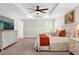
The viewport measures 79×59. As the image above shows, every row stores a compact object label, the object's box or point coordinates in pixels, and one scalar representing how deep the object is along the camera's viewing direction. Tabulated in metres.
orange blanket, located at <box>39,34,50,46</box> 1.80
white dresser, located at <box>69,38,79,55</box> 1.35
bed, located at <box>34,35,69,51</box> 1.78
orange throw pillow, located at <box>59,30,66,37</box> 2.04
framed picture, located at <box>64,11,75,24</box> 1.80
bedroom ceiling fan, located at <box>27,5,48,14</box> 2.01
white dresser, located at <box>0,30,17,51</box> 1.83
